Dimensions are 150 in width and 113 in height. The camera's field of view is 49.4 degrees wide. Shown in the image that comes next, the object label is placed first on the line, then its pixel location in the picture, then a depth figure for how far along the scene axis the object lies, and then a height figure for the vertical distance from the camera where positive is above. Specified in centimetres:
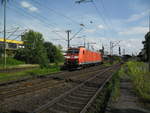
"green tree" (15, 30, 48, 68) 4874 +193
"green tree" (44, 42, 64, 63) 5900 +214
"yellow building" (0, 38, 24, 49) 7069 +697
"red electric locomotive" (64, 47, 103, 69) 2239 +24
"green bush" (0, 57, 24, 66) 4372 -85
